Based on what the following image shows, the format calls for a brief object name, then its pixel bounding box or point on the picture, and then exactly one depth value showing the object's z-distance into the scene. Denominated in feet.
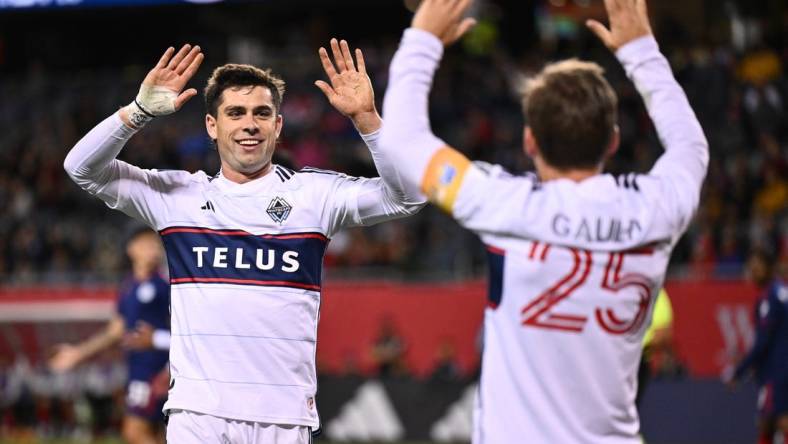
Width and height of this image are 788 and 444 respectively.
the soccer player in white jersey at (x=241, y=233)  32.48
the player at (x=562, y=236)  22.57
